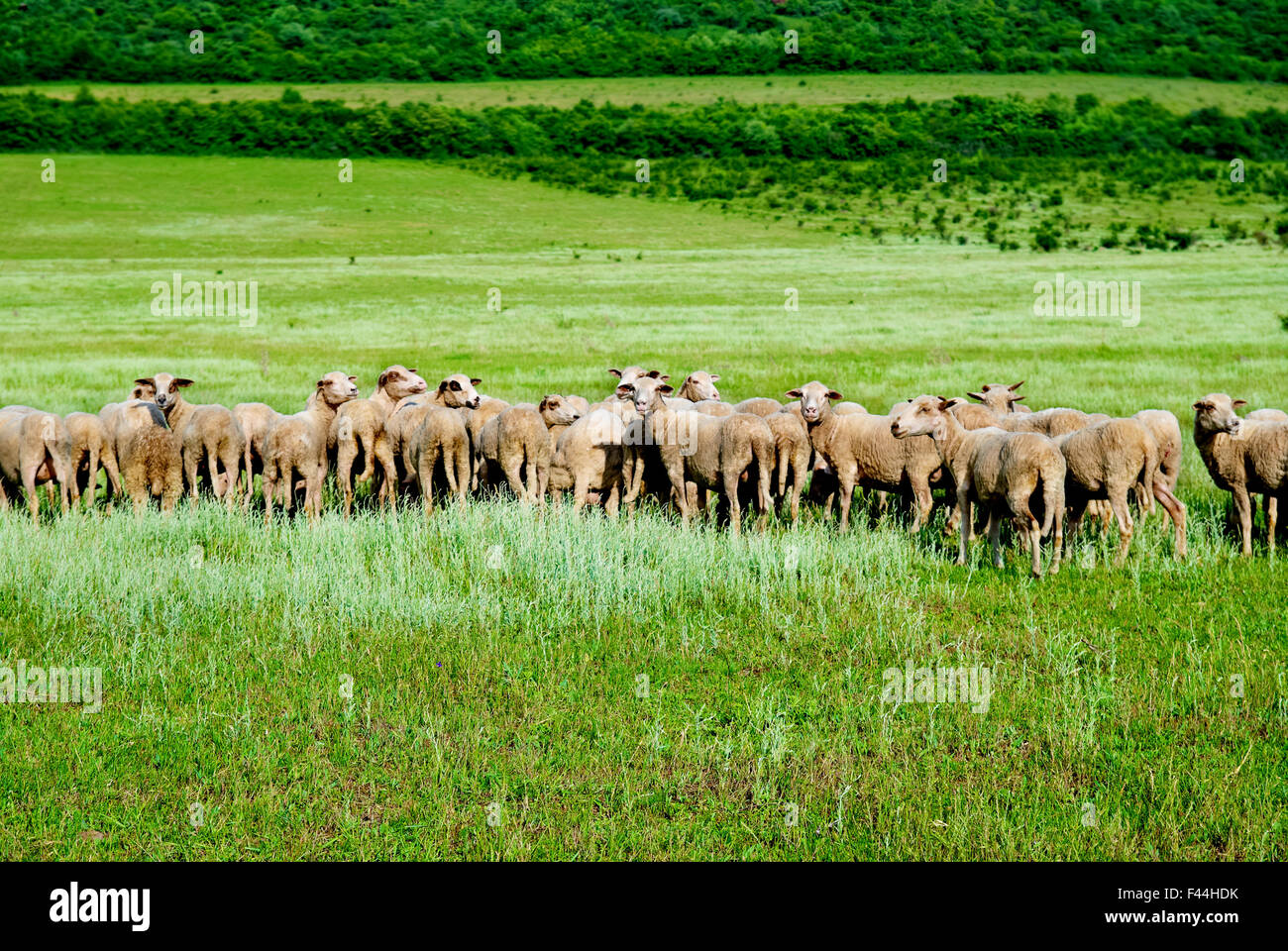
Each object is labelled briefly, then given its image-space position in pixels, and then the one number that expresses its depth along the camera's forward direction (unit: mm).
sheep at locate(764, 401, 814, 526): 13414
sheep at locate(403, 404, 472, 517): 14273
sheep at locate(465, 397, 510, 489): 15211
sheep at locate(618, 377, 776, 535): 13352
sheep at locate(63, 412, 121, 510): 14383
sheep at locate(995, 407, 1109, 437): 13375
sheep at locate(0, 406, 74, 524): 13969
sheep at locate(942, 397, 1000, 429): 14312
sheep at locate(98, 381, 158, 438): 14836
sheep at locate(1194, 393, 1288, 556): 11711
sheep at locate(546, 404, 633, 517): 14055
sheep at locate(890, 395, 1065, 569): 11031
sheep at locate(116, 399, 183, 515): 14344
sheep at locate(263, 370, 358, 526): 14469
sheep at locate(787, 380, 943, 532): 13281
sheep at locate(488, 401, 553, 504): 14297
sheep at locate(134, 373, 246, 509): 14547
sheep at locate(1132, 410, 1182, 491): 12461
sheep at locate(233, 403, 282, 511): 15008
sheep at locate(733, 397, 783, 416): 15234
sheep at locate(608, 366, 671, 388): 14663
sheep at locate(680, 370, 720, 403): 16641
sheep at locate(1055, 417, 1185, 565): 11297
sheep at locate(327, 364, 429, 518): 14914
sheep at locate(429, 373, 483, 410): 15117
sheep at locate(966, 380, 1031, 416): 15484
